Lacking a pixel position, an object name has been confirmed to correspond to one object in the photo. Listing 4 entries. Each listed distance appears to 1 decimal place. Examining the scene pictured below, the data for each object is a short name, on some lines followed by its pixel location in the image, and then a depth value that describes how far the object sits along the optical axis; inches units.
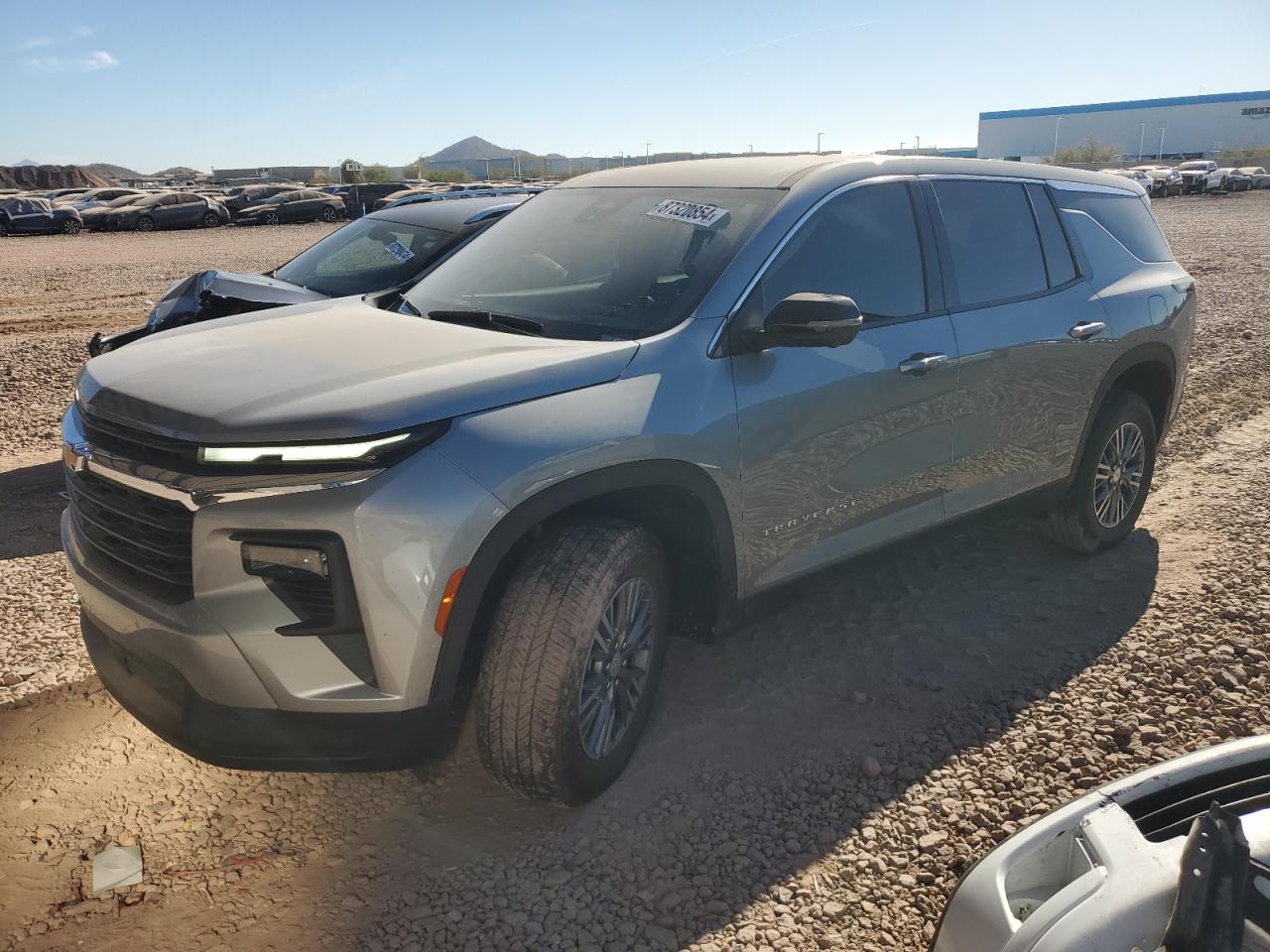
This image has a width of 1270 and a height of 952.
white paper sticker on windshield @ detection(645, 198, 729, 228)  137.4
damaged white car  64.1
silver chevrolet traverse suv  96.4
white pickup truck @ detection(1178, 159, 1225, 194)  1860.2
